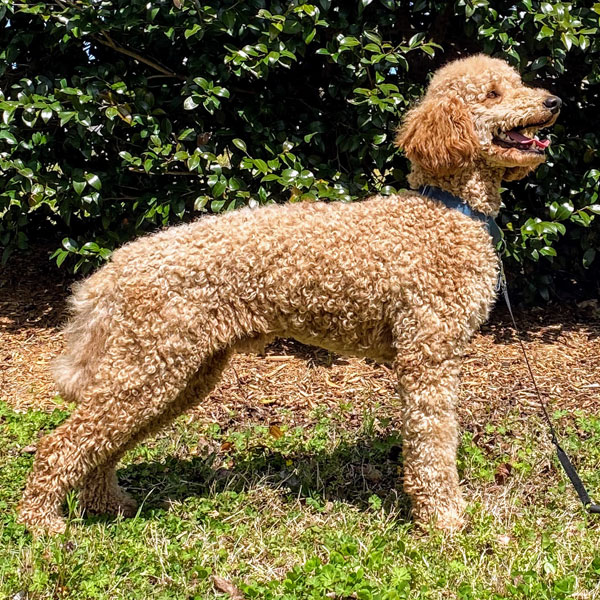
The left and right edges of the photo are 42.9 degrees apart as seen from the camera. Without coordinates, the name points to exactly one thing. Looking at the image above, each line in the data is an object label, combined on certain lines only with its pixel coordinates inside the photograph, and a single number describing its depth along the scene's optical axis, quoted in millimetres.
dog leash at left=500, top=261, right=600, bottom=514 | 3332
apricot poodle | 3195
